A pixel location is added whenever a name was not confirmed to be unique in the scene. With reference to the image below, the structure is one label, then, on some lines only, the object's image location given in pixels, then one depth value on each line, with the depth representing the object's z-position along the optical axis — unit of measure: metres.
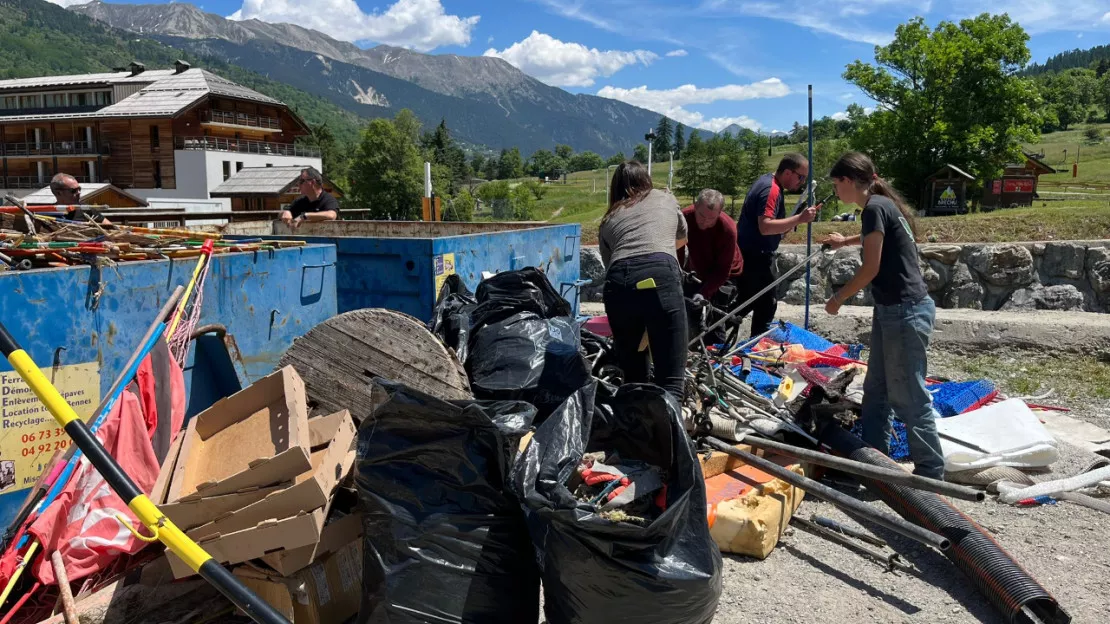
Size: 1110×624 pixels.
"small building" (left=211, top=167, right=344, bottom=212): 43.66
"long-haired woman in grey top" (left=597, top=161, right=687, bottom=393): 3.89
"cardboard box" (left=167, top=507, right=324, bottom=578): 2.57
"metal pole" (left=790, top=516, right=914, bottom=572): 3.32
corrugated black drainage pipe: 2.85
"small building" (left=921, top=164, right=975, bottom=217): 27.19
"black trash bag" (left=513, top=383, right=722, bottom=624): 2.23
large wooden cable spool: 3.50
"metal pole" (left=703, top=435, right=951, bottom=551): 3.18
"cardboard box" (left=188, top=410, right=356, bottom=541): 2.60
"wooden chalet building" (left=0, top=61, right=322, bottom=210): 46.59
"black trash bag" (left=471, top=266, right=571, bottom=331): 4.21
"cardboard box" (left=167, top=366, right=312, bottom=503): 2.67
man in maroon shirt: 5.70
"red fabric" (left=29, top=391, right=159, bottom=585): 2.79
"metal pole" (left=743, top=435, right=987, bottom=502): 3.04
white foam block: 4.27
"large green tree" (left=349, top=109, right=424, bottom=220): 53.72
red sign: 29.84
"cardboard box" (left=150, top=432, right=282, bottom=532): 2.63
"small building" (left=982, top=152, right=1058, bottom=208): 29.61
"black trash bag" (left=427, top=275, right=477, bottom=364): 4.07
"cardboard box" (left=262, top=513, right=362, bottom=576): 2.63
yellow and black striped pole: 1.93
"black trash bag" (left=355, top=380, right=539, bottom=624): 2.39
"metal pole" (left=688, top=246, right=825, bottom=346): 5.41
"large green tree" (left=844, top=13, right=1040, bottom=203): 33.91
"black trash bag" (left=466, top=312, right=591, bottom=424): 3.76
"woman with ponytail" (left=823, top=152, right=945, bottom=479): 4.04
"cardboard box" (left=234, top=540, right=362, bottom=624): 2.65
